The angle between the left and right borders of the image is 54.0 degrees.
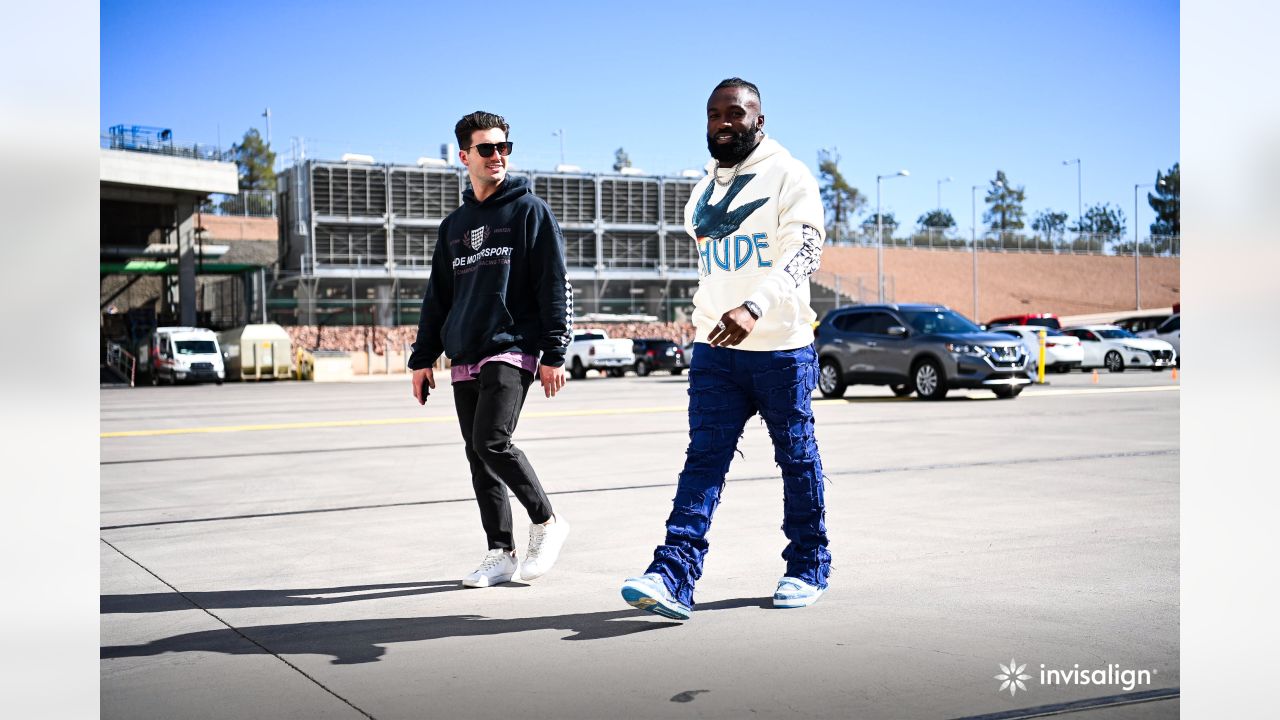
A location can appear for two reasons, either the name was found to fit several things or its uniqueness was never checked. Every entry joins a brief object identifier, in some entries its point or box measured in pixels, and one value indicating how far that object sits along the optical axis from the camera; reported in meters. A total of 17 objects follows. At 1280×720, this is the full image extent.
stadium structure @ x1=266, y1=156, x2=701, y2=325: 63.44
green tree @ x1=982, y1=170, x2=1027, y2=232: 134.62
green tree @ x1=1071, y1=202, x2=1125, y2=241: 131.12
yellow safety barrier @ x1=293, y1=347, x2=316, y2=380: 42.34
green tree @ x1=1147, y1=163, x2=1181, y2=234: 118.94
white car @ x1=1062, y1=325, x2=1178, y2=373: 34.78
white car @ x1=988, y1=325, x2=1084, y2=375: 33.50
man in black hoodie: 5.16
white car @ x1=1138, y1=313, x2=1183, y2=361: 37.69
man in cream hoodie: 4.50
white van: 38.16
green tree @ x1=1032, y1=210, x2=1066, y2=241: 136.25
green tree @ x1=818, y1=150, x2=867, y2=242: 113.06
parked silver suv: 19.44
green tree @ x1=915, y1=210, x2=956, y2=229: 145.00
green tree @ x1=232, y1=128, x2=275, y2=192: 113.06
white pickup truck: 40.03
